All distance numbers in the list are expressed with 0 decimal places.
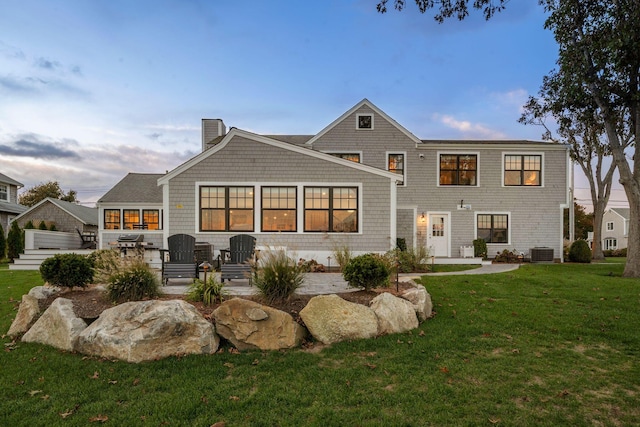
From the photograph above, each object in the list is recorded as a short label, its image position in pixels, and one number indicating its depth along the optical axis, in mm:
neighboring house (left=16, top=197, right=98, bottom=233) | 24656
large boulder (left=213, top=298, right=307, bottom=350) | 4840
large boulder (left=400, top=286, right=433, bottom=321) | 5988
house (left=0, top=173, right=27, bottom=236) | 22994
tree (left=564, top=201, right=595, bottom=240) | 42844
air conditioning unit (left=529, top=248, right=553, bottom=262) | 15758
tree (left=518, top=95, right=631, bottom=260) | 18289
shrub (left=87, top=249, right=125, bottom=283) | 5934
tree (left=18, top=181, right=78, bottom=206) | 44834
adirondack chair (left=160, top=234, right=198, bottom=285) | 8734
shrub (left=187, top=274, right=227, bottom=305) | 5879
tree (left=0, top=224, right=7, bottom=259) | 18188
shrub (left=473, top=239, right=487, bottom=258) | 15781
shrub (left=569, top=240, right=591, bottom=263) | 16344
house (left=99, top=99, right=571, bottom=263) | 12188
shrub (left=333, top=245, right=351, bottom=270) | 10773
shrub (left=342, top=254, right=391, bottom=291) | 6367
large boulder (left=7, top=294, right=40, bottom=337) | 5500
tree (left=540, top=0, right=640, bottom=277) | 10484
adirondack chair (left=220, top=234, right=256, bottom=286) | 8875
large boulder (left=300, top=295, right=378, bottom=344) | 5066
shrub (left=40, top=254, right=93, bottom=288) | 6239
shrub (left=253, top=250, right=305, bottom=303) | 5719
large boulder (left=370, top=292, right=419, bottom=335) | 5406
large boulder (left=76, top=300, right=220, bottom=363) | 4516
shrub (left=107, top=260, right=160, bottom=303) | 5793
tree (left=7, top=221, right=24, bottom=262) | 17500
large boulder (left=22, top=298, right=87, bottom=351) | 4871
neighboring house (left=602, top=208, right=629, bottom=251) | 43144
